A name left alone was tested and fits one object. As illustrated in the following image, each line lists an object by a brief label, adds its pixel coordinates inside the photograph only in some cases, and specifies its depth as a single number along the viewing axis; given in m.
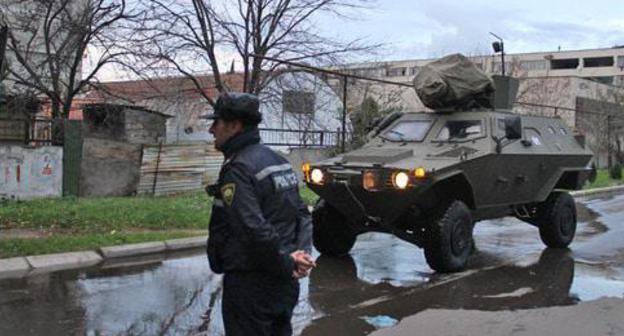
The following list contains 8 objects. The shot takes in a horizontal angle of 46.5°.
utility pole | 22.48
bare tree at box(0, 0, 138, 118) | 18.19
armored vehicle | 8.38
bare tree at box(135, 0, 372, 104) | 17.97
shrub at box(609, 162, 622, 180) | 27.95
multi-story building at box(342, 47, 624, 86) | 82.88
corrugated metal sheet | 16.56
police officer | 3.40
